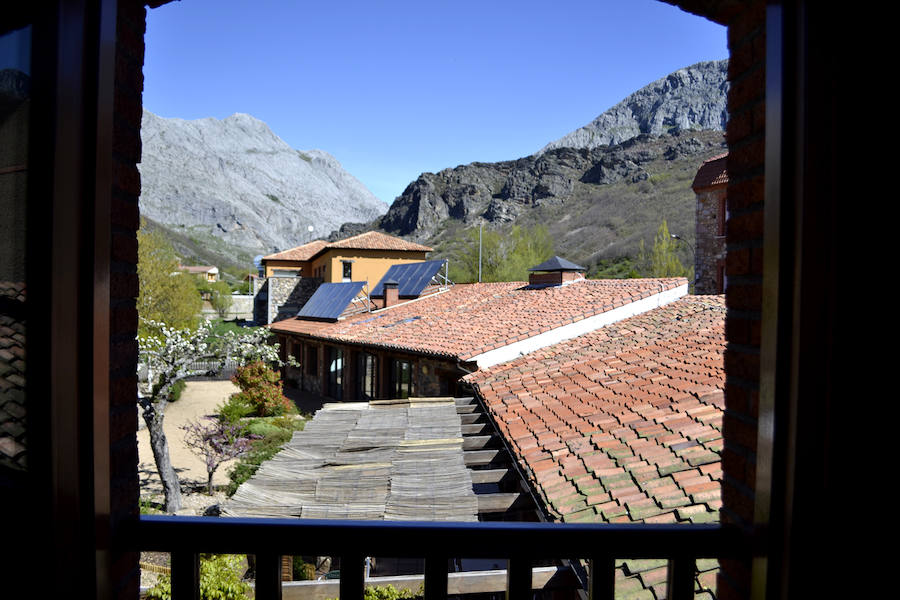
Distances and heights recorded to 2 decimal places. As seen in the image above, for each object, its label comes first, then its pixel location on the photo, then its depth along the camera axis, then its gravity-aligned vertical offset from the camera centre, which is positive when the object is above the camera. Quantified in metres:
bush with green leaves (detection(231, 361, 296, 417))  15.39 -2.66
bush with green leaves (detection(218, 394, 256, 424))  14.78 -3.17
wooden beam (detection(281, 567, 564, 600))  3.38 -1.77
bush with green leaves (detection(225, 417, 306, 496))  10.11 -3.17
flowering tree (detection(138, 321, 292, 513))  9.09 -1.33
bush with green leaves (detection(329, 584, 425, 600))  4.72 -2.58
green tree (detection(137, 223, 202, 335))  19.09 +0.32
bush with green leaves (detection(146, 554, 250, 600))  4.72 -2.56
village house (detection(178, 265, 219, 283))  59.19 +2.71
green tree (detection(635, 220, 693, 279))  28.06 +2.28
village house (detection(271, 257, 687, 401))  10.66 -0.72
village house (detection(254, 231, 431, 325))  28.91 +1.73
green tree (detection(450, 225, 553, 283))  31.94 +2.73
